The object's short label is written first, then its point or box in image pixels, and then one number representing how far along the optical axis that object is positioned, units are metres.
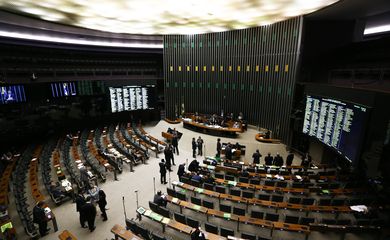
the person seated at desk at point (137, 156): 11.12
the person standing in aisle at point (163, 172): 8.84
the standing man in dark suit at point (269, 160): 10.43
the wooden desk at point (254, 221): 5.68
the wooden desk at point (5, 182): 7.20
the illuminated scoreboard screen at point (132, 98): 17.66
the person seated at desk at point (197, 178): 8.15
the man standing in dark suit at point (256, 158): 10.64
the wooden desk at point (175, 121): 18.65
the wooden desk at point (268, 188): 7.66
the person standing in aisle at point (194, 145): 12.04
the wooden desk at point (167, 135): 14.43
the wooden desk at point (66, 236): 5.41
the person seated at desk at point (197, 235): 5.02
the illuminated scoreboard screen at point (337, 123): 7.29
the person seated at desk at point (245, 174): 8.80
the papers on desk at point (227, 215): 6.16
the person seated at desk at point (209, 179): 8.14
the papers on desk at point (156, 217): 6.05
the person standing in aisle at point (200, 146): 12.26
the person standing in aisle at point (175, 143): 12.52
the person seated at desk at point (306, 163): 10.16
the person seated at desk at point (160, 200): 6.70
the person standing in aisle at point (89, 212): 6.14
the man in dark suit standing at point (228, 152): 11.35
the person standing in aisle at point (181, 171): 8.85
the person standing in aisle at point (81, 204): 6.38
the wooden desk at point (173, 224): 5.48
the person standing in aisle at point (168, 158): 10.28
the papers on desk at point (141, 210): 6.37
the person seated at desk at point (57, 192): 7.65
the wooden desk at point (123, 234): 5.42
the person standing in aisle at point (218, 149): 11.76
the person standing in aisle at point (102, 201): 6.66
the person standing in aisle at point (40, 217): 5.93
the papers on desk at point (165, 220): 5.96
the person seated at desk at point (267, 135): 13.68
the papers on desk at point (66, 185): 7.82
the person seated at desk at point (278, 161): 10.24
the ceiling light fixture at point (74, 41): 12.19
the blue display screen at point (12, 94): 12.14
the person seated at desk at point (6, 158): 11.07
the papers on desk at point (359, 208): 6.38
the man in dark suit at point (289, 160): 10.36
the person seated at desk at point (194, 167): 9.25
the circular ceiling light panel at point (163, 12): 9.39
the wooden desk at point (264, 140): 13.49
